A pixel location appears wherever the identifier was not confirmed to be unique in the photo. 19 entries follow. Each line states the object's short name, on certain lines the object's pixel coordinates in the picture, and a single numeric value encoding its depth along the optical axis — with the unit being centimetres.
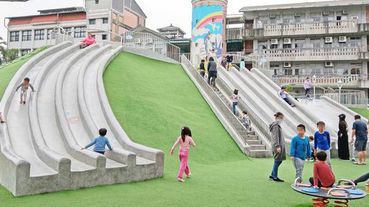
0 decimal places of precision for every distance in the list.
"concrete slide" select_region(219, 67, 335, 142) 1741
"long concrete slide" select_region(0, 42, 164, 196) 789
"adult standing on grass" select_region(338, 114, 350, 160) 1359
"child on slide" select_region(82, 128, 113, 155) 962
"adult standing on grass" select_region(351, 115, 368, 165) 1302
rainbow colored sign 3378
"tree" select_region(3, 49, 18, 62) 5541
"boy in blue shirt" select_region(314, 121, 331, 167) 1002
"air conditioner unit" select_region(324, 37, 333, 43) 4150
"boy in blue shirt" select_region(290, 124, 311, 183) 887
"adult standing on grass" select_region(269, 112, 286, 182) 955
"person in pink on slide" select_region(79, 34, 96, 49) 2266
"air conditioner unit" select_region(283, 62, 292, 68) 4284
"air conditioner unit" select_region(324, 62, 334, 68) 4128
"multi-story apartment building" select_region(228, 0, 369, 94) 3994
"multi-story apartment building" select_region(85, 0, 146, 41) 5569
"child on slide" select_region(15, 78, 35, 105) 1283
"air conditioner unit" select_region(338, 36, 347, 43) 4116
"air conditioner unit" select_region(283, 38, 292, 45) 4322
